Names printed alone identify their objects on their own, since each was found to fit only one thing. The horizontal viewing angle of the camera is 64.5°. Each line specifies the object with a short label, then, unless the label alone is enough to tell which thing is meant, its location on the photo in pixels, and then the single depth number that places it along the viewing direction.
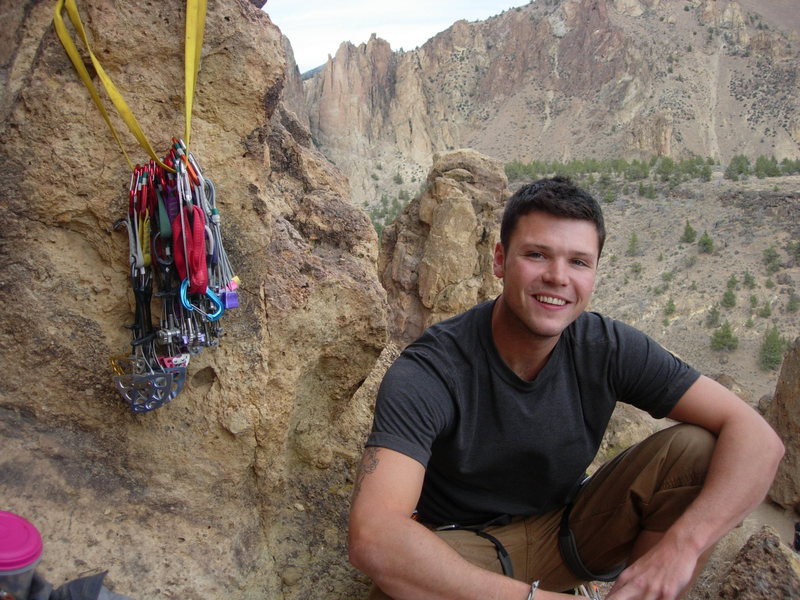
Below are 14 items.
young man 2.07
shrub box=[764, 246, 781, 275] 31.34
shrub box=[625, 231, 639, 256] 35.38
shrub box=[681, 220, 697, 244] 34.77
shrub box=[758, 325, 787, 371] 26.33
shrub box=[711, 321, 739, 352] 28.09
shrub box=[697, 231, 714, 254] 33.44
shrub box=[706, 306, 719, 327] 29.73
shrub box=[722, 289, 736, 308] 30.05
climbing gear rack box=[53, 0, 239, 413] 2.41
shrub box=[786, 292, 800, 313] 28.98
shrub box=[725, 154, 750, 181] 40.59
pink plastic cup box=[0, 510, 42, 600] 1.91
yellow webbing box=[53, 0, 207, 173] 2.39
